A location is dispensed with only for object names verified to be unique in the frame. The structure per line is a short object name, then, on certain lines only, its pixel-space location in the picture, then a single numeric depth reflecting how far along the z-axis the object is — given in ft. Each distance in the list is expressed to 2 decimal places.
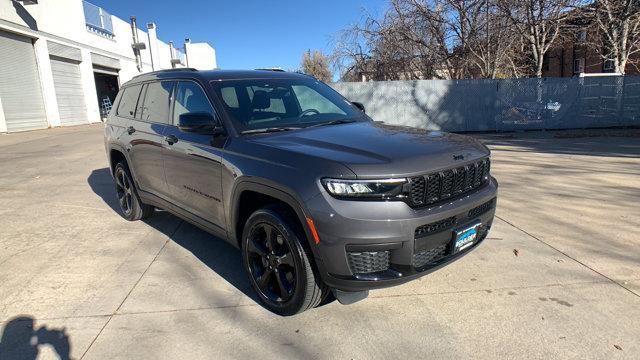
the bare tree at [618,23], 51.28
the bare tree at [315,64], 168.45
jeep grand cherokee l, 8.61
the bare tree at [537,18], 50.52
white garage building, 59.88
